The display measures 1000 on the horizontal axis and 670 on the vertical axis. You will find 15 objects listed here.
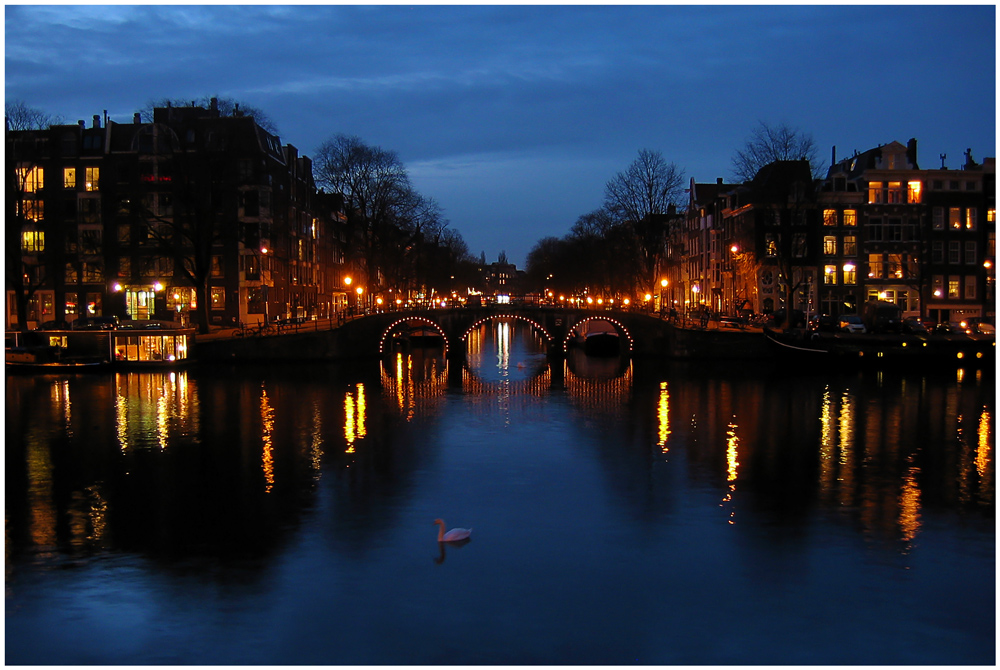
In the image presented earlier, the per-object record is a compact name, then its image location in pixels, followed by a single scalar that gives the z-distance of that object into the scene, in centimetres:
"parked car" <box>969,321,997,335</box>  7384
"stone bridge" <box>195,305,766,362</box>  6794
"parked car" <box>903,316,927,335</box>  7431
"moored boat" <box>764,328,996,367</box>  6819
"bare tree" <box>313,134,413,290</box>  8419
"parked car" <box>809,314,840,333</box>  7475
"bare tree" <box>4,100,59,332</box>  6806
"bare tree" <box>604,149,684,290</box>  8762
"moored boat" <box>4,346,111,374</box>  6366
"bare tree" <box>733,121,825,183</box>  7612
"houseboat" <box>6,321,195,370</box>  6575
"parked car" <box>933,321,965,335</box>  7406
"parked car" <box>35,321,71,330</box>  7275
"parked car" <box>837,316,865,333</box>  7424
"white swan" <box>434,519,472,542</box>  2312
